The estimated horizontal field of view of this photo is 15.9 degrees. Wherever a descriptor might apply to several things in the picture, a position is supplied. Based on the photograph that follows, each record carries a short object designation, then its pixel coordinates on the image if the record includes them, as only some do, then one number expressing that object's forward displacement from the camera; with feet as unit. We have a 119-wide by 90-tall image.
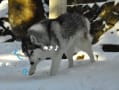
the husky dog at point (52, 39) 24.71
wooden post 31.71
